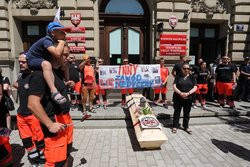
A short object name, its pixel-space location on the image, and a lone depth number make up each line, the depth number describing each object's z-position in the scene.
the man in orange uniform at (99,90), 7.83
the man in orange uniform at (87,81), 6.86
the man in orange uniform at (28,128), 3.55
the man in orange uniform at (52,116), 2.02
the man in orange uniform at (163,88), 8.05
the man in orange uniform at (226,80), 7.75
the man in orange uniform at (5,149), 2.78
